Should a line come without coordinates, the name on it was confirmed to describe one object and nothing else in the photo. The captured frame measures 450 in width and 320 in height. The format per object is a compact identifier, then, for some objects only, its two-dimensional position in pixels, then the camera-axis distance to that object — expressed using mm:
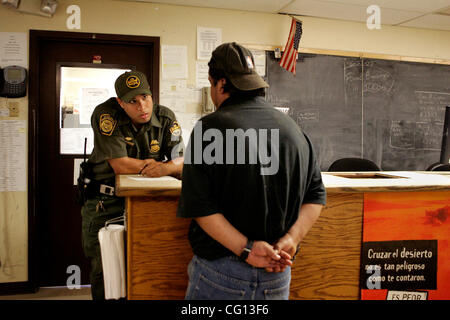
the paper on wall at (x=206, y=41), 3455
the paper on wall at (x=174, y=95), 3408
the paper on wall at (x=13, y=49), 3104
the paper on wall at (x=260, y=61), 3596
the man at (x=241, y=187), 1084
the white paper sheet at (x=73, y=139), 3303
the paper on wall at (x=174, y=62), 3396
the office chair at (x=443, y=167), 2916
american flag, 3561
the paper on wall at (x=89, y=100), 3324
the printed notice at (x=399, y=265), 1751
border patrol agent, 2027
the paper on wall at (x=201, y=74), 3473
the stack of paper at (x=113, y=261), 1530
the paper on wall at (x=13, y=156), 3146
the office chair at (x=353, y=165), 2811
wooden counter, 1473
